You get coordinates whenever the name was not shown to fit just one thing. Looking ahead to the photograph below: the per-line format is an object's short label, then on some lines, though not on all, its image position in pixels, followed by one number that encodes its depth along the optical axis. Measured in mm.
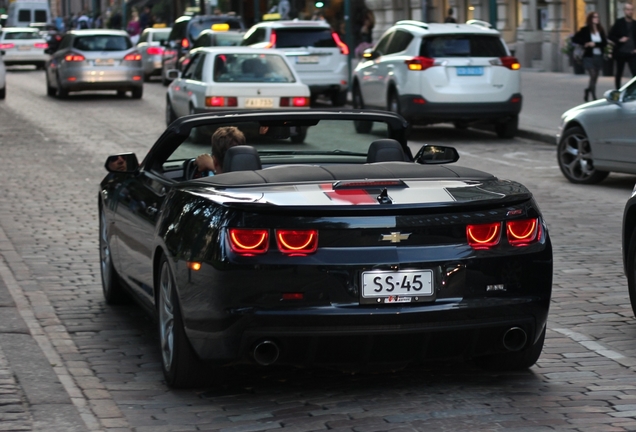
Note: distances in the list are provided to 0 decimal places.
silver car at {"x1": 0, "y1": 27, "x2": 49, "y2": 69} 49531
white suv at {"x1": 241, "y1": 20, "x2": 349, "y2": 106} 27828
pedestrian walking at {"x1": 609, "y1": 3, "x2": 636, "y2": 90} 24625
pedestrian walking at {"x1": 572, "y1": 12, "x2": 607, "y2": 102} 24533
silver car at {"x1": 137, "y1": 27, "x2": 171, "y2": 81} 39094
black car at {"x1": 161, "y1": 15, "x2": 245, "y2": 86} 35781
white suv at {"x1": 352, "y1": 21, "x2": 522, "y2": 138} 20750
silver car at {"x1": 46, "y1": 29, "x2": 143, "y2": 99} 31703
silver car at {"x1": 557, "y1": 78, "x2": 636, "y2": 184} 13906
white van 80000
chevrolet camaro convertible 5711
